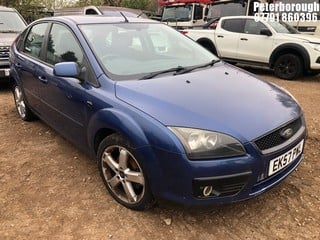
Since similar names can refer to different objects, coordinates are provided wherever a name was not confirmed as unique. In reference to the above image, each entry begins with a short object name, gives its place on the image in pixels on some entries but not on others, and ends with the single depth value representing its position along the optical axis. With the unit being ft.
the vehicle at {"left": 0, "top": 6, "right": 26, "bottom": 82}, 17.52
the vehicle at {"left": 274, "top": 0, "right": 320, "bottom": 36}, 24.82
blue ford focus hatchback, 6.37
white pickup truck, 21.10
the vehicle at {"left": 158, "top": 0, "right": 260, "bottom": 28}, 35.53
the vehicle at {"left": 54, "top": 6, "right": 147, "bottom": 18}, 28.03
